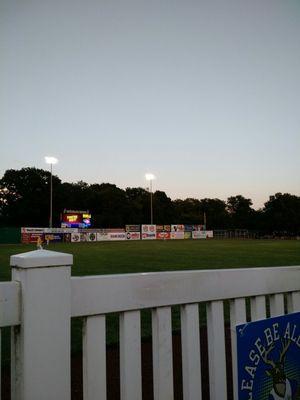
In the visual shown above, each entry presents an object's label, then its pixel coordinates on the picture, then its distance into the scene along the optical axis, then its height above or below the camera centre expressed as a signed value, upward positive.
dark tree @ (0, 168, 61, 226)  79.19 +6.03
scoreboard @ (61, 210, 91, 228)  52.84 +0.71
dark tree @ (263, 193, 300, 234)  98.94 +1.89
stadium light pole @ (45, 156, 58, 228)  54.53 +8.88
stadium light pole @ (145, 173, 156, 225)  69.38 +8.08
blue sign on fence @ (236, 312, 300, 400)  1.85 -0.67
